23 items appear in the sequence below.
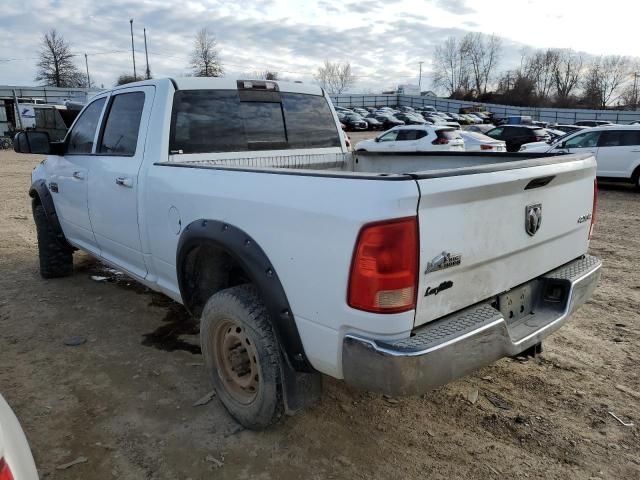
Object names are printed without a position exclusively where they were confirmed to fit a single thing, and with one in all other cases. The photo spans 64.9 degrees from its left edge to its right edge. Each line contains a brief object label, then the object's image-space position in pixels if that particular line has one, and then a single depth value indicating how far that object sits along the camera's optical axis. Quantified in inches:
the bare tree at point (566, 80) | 3597.4
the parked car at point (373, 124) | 1807.3
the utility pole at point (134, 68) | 2471.7
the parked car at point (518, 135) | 885.2
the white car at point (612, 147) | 502.6
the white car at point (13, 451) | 50.9
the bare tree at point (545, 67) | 3627.0
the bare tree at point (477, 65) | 4030.5
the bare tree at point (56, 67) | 2723.9
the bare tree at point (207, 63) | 2847.9
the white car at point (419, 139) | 665.6
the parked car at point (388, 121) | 1856.5
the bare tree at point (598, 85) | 3204.5
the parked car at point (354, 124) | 1703.5
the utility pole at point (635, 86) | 3289.9
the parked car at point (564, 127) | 1122.9
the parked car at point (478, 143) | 669.3
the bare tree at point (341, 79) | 4222.4
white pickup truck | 81.2
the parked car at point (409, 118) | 1822.3
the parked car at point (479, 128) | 1271.4
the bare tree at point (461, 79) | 4045.3
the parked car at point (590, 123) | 1360.5
